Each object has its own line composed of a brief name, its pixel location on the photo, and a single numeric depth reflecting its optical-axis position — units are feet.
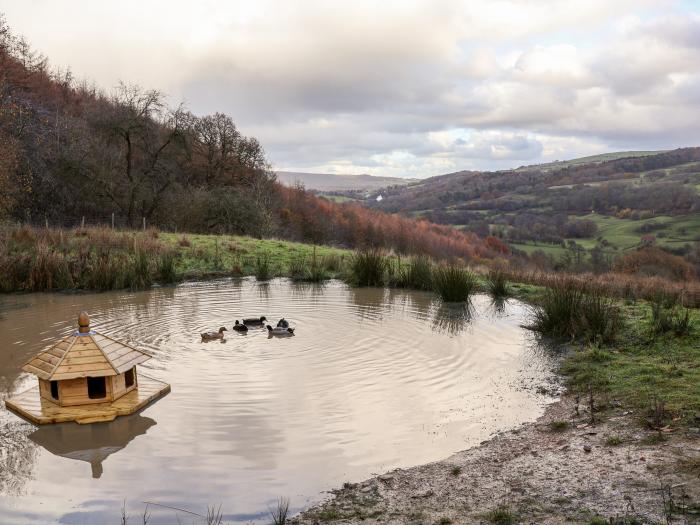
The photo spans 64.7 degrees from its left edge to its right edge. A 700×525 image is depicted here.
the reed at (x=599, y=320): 29.81
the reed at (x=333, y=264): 55.72
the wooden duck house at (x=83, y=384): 20.21
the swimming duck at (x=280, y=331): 31.35
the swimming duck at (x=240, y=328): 31.60
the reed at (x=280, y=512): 13.56
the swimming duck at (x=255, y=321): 32.71
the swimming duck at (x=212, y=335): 29.58
